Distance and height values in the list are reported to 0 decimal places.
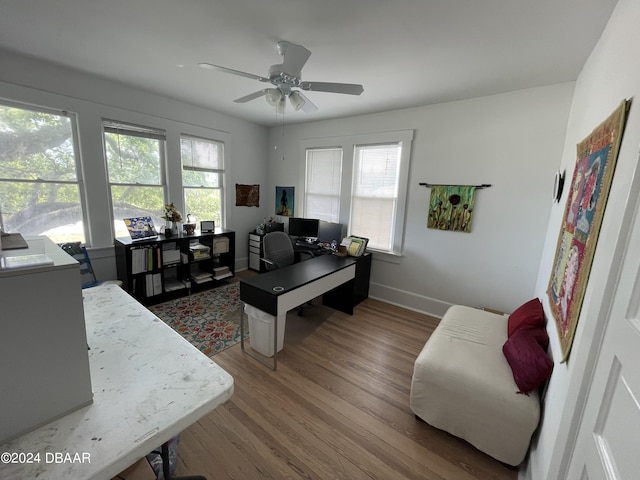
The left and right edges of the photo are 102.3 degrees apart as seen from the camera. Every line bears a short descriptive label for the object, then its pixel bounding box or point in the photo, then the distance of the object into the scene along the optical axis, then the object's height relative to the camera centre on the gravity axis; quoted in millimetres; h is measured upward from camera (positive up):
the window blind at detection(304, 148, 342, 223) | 4004 +182
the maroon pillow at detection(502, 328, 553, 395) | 1407 -883
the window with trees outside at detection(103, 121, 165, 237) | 3055 +184
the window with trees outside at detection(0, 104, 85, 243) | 2434 +68
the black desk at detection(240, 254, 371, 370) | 2197 -872
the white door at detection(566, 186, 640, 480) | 635 -508
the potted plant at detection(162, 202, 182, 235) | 3379 -371
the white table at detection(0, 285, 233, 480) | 659 -681
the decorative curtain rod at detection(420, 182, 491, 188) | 2828 +191
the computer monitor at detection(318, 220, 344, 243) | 3902 -548
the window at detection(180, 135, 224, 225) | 3734 +186
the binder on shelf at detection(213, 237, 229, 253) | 3791 -803
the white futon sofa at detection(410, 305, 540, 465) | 1451 -1145
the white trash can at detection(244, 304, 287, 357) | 2272 -1225
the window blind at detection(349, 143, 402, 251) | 3488 +76
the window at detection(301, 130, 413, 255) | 3422 +221
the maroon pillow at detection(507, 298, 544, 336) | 1750 -785
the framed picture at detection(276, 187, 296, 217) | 4568 -128
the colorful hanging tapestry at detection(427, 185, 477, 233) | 2939 -60
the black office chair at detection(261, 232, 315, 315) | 3086 -707
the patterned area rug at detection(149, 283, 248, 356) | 2609 -1476
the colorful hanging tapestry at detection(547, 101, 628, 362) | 989 -53
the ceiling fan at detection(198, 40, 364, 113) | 1713 +829
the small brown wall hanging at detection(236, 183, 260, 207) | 4416 -67
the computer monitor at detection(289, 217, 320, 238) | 4105 -516
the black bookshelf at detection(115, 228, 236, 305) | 3045 -983
